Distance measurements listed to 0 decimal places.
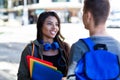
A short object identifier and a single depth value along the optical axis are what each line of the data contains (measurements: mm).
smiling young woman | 3424
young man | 2355
